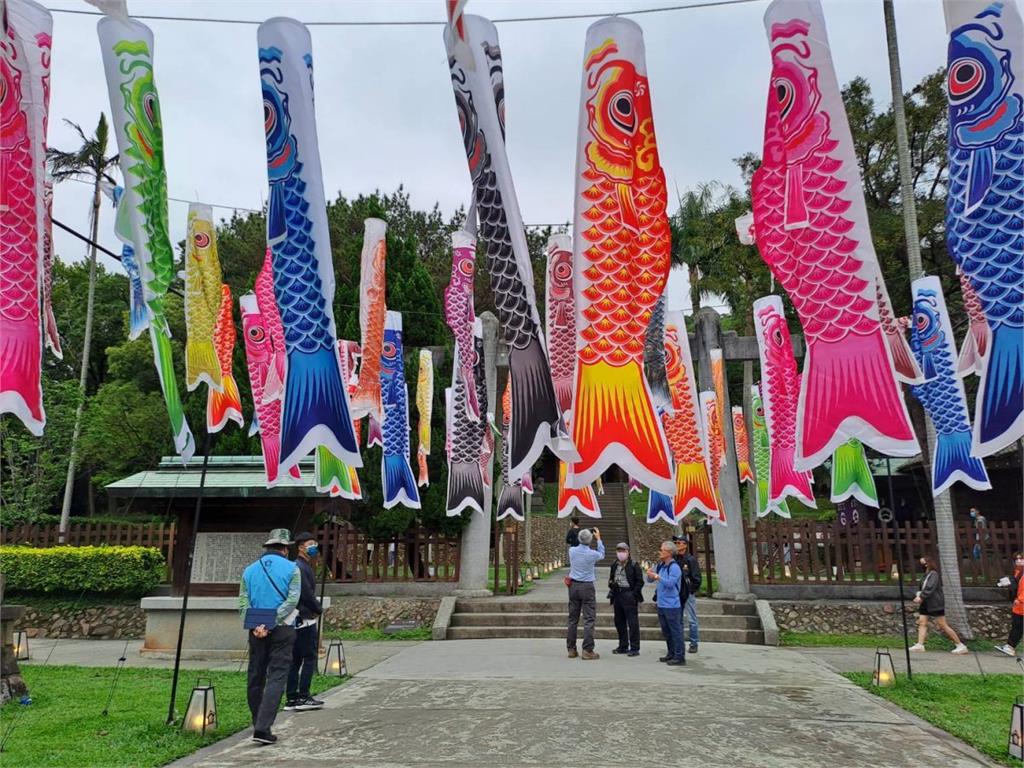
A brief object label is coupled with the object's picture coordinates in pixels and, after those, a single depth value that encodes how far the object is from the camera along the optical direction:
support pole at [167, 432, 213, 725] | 6.00
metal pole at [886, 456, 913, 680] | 7.76
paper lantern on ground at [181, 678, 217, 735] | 6.03
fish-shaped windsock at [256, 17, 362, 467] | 6.02
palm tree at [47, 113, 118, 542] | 19.40
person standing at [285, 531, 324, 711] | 6.88
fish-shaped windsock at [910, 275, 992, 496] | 8.72
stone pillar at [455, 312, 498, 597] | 13.62
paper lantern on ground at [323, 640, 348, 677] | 8.84
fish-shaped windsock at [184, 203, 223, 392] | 8.49
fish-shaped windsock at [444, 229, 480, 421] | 9.51
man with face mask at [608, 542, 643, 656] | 10.02
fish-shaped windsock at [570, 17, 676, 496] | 5.60
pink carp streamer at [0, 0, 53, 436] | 5.50
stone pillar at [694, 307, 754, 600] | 12.81
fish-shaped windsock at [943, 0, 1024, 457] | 5.09
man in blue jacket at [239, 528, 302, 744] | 5.73
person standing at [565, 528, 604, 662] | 9.49
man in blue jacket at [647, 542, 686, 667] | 9.17
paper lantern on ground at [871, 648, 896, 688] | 8.11
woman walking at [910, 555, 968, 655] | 10.38
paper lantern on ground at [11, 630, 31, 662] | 9.70
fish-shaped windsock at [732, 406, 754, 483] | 13.63
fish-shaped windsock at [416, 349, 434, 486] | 12.65
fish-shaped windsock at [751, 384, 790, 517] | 13.44
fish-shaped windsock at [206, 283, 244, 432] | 9.02
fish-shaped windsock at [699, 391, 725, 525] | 11.97
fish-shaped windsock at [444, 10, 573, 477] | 5.57
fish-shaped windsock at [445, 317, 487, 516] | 11.12
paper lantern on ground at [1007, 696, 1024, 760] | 5.32
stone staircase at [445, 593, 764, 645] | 12.12
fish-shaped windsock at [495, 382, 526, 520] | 11.63
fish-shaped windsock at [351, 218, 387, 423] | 9.47
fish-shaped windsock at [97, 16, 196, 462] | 6.19
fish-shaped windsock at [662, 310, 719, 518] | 9.91
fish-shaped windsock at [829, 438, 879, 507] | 7.96
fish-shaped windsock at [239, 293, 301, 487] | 9.34
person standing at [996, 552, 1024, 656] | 9.70
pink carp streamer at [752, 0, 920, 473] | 4.95
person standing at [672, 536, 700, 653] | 9.92
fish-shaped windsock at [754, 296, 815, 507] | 9.91
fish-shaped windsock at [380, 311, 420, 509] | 10.91
